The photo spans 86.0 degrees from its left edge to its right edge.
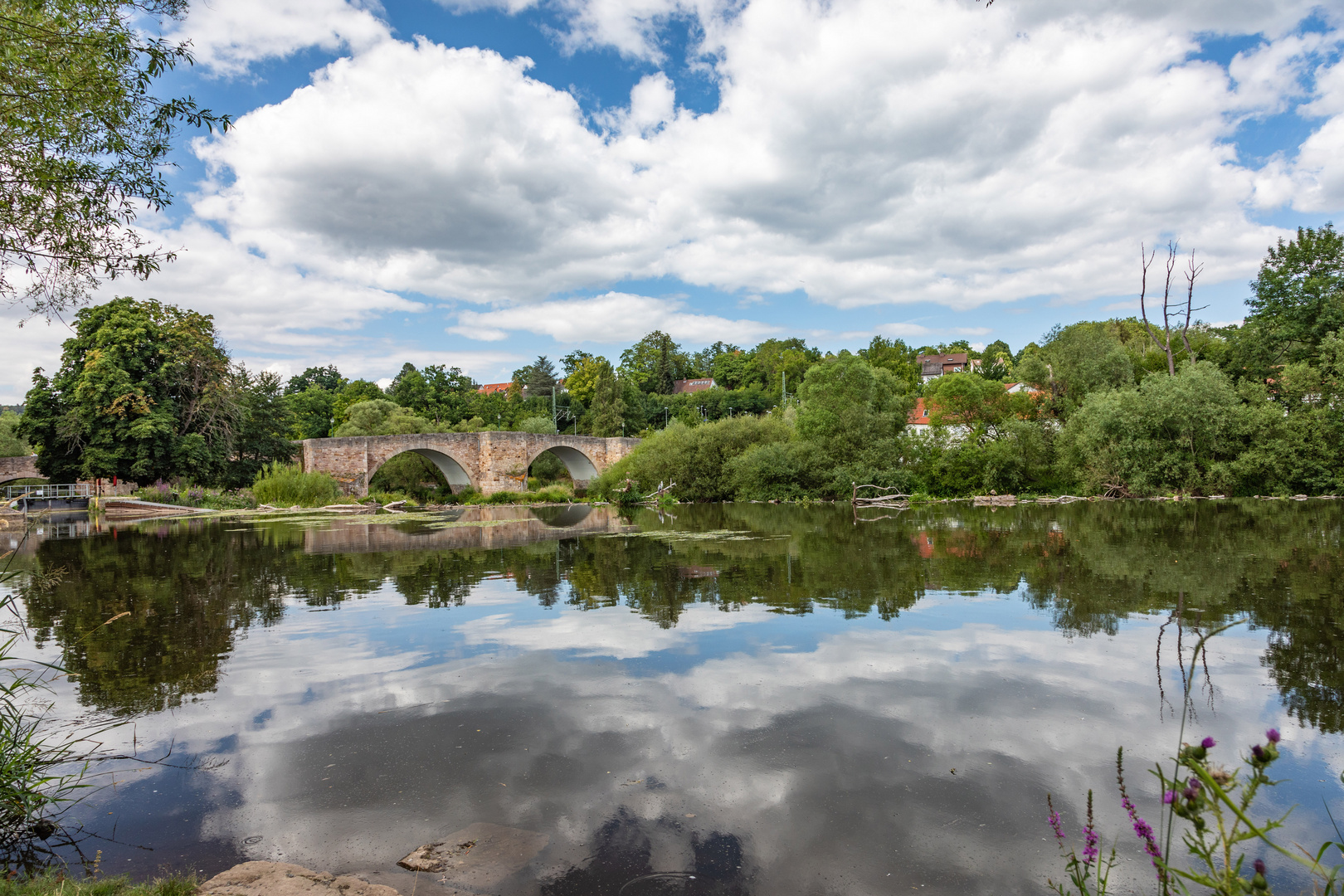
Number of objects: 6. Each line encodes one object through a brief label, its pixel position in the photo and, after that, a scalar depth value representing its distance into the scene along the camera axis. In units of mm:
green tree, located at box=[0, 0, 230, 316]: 5262
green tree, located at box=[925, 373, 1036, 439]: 31203
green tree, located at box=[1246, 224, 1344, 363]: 27297
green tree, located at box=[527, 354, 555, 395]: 82562
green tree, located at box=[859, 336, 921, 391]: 65500
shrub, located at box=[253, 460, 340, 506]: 32031
